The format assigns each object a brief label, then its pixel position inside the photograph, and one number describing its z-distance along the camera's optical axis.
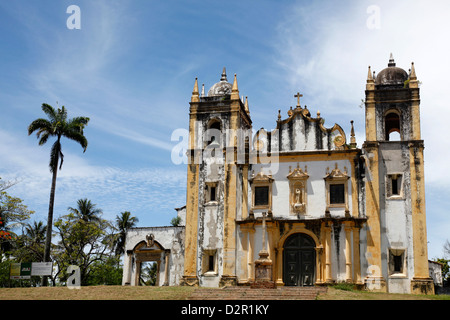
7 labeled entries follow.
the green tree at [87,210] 47.83
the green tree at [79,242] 38.59
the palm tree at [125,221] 52.19
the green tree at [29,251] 37.68
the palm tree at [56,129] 32.38
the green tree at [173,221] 56.91
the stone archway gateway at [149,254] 30.48
